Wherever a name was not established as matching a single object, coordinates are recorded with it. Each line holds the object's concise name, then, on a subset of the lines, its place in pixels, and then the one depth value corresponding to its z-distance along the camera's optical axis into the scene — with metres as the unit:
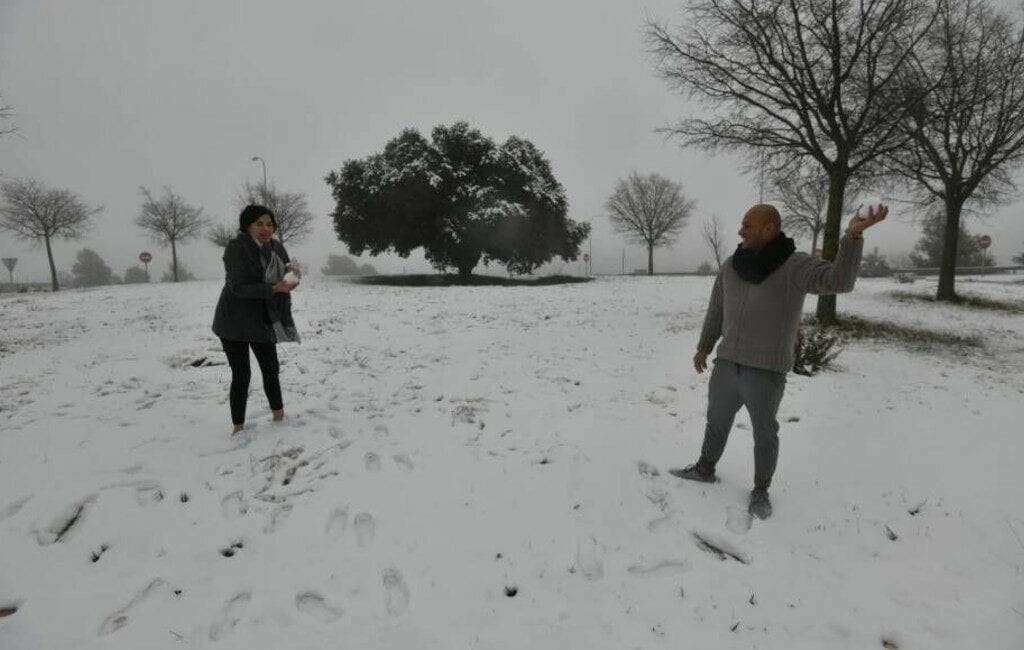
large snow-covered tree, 23.92
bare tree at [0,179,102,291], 27.41
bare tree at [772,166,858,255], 28.40
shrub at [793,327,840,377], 6.97
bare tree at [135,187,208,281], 33.06
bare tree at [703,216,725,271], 27.23
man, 3.03
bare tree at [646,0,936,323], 10.02
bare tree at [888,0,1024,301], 11.86
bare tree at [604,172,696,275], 36.50
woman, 3.93
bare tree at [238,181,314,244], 34.59
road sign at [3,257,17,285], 34.53
